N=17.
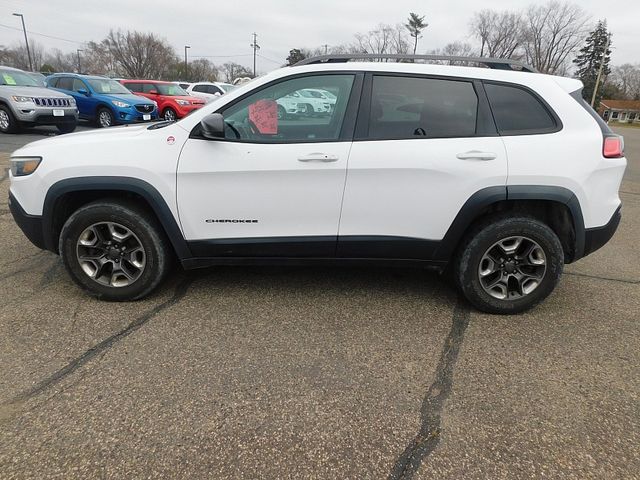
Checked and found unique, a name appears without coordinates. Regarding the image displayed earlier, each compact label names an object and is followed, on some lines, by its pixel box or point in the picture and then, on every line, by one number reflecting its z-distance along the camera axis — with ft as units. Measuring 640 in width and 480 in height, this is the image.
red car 50.67
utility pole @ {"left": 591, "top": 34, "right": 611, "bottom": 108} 189.67
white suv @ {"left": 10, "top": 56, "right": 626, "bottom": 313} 9.79
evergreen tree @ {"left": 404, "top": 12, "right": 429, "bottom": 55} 182.19
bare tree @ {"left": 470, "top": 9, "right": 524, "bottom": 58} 203.70
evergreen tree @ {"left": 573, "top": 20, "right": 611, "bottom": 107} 245.78
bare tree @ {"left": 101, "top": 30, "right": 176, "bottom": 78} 231.50
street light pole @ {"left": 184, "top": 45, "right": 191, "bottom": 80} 242.70
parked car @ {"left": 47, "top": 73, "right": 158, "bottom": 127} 42.27
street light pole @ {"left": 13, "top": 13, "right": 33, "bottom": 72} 192.24
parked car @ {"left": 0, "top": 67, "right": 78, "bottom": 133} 36.14
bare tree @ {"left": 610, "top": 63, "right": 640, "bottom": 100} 296.51
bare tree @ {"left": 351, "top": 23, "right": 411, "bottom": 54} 186.85
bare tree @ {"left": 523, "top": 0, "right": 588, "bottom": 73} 219.20
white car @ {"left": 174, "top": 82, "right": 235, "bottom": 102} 63.21
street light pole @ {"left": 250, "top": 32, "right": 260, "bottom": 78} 249.96
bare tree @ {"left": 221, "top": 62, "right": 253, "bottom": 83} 287.48
